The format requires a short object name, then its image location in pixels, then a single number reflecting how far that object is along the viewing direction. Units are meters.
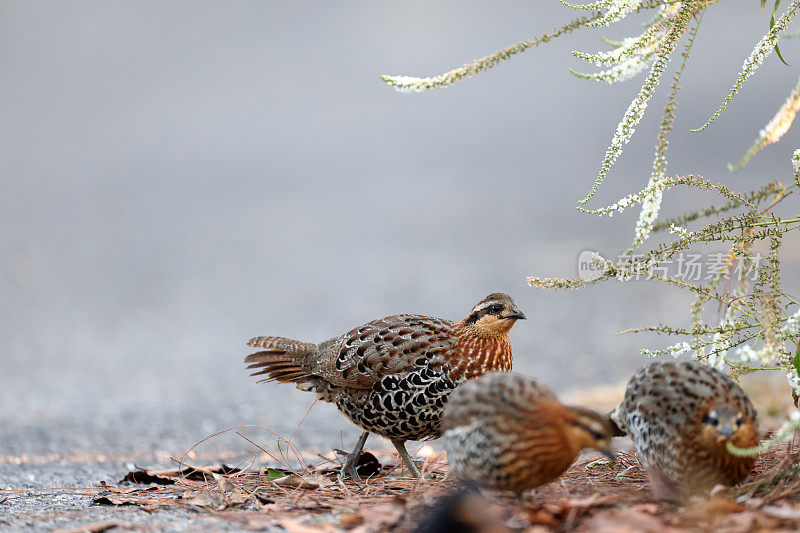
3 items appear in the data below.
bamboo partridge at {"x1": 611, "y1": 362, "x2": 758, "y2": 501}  6.52
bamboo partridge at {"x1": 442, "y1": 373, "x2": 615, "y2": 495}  6.64
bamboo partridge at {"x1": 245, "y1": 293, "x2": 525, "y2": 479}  8.93
